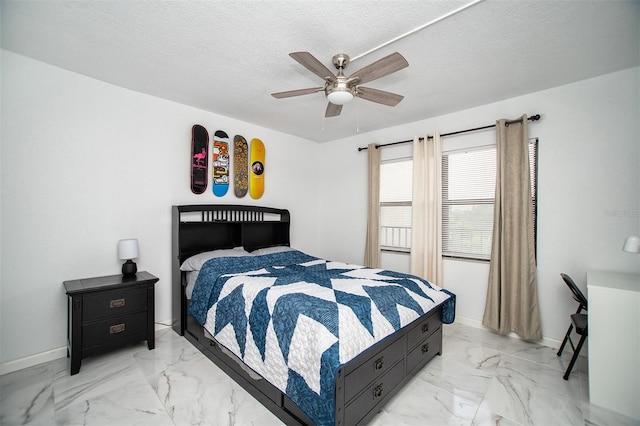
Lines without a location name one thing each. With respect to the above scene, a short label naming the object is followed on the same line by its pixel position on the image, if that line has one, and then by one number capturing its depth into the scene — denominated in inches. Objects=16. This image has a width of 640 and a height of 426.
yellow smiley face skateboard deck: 156.7
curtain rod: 113.4
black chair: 88.5
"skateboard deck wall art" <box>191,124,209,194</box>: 131.4
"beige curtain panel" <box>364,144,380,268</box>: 162.6
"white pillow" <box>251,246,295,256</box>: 134.5
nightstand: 90.0
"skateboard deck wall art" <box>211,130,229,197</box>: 140.4
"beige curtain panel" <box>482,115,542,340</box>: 114.2
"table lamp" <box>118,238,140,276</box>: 105.4
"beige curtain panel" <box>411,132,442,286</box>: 139.4
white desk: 74.6
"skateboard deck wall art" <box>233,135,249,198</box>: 148.8
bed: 63.1
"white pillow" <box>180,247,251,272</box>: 112.5
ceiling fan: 69.8
